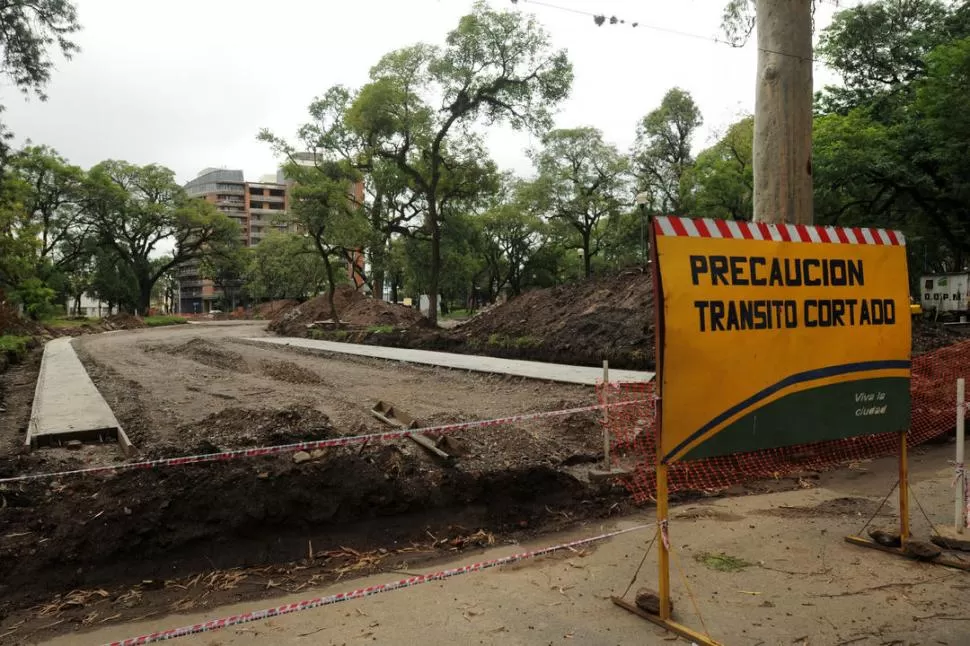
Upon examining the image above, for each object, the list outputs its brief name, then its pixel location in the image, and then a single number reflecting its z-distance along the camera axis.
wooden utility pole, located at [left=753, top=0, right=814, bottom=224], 6.52
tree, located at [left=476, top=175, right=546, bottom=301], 47.22
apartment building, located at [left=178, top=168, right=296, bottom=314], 114.38
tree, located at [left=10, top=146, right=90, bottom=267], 45.38
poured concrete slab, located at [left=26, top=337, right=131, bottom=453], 7.41
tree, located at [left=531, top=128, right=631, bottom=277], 42.91
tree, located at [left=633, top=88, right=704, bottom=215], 40.94
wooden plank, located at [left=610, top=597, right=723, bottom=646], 3.07
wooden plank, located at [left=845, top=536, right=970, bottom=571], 3.98
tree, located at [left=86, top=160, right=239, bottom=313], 51.06
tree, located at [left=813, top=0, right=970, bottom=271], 21.20
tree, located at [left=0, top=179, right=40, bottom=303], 30.75
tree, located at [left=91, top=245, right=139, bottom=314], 53.50
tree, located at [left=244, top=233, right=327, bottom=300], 64.19
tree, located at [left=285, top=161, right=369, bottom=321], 27.39
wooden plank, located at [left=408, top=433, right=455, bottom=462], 5.98
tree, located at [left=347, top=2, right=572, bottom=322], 25.52
